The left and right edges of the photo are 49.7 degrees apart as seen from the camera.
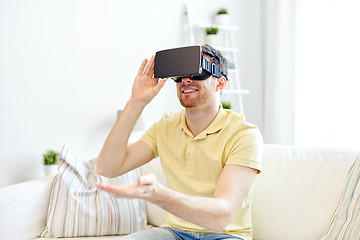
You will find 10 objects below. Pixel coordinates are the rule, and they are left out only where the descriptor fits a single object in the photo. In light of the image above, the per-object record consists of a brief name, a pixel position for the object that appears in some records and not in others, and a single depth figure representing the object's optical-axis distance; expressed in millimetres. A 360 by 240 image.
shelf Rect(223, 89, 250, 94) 3181
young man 1392
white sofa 1623
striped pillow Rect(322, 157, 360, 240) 1464
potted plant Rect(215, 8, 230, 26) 3252
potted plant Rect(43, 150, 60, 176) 2383
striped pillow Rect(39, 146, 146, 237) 1855
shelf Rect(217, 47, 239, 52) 3208
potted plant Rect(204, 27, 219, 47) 3107
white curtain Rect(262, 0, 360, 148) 2791
